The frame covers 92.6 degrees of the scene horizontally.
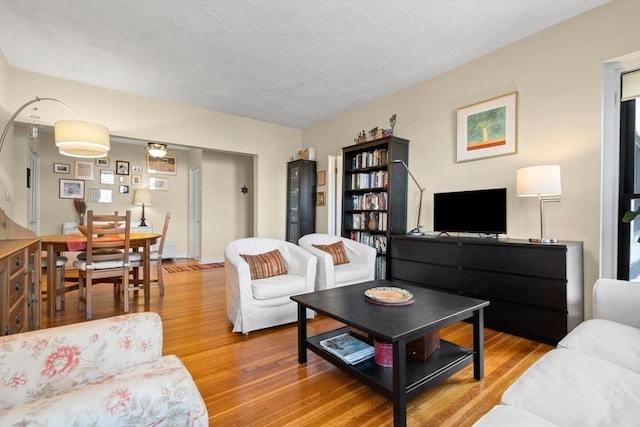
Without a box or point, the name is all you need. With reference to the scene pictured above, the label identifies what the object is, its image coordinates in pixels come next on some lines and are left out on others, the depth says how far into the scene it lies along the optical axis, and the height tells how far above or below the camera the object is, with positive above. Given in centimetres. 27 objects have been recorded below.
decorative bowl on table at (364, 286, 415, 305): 192 -55
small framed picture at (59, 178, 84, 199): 606 +46
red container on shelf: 179 -83
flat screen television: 302 +2
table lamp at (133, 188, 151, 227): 656 +30
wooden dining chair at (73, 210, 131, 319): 307 -51
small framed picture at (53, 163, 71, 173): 599 +87
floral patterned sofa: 74 -51
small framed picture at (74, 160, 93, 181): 616 +85
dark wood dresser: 237 -58
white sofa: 97 -64
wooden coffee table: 146 -62
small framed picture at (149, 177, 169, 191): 696 +66
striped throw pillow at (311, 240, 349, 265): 362 -47
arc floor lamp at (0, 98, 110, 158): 297 +74
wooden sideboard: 170 -49
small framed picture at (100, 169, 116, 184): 642 +76
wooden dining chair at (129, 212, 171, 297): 361 -68
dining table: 307 -38
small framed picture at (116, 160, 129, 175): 659 +97
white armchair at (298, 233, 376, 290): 318 -59
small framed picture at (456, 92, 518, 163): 306 +90
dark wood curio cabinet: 547 +24
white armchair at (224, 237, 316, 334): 263 -65
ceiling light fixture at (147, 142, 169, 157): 471 +100
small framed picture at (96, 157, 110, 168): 636 +105
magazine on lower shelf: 184 -87
